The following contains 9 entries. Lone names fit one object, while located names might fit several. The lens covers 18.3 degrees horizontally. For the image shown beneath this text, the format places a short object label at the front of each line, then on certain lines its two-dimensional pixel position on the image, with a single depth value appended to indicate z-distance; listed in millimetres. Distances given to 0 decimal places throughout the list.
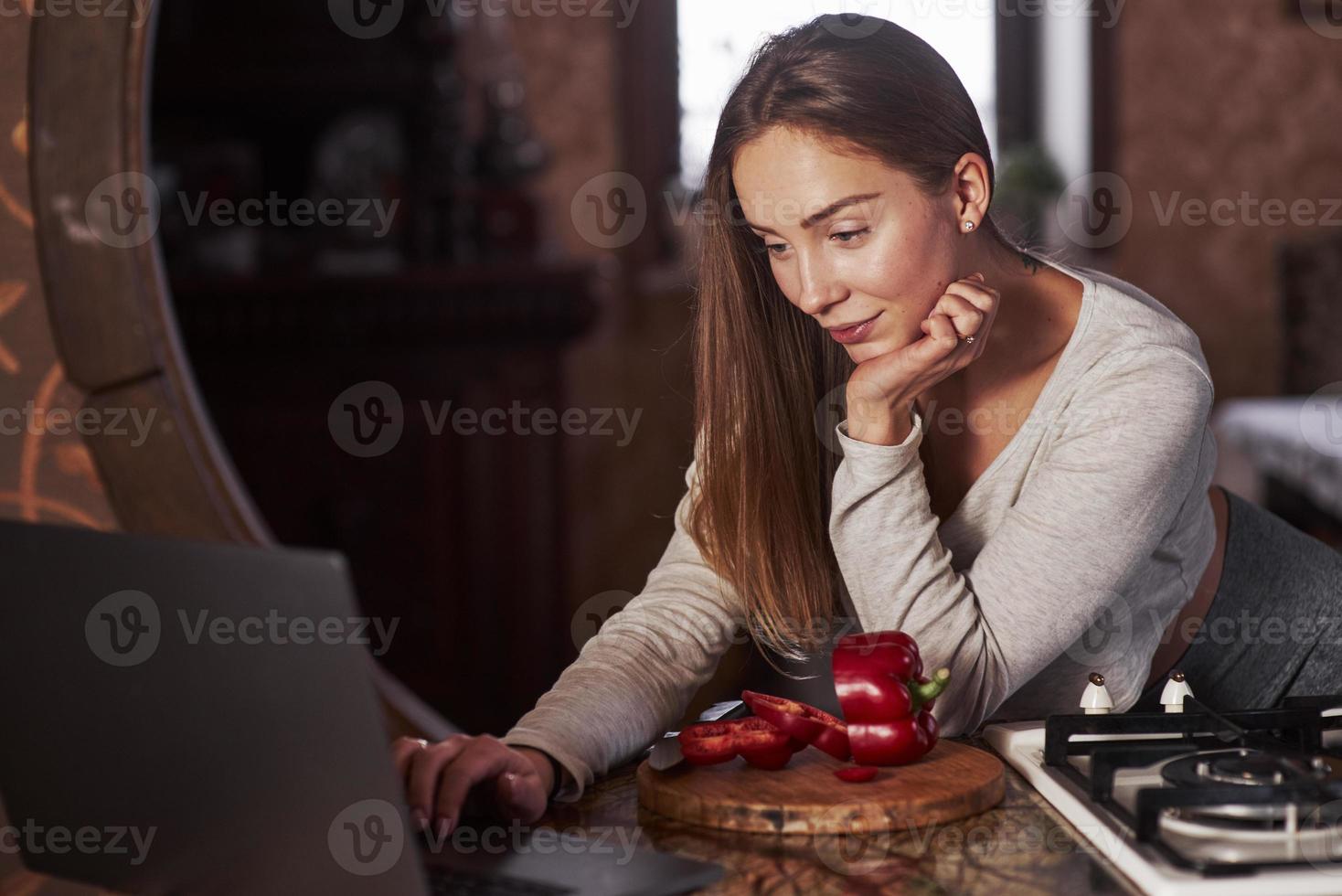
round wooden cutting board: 2665
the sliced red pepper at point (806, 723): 2752
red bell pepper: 2737
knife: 2760
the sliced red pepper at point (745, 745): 2749
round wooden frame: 2851
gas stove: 2549
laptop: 2479
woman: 2907
